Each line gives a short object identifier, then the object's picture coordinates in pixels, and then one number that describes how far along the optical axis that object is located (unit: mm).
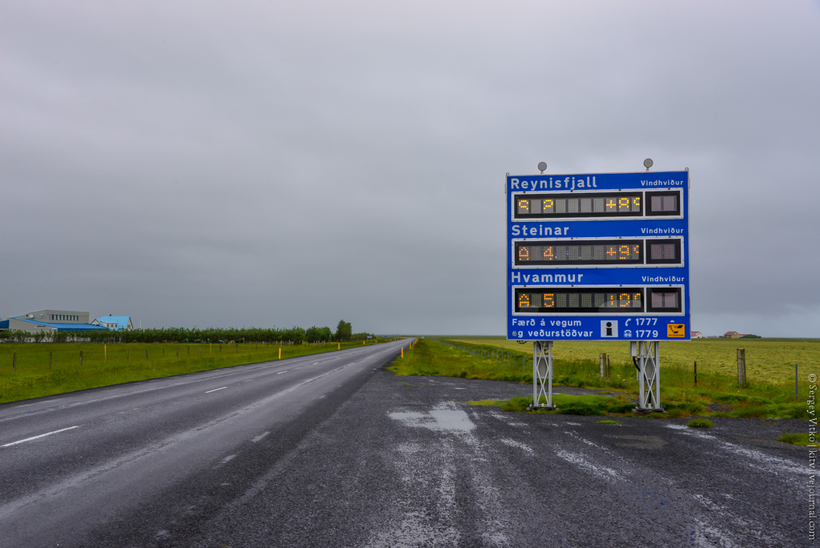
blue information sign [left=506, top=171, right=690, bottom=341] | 12555
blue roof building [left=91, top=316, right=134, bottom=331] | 178375
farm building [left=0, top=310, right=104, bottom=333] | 147125
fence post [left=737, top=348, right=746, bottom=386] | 19359
